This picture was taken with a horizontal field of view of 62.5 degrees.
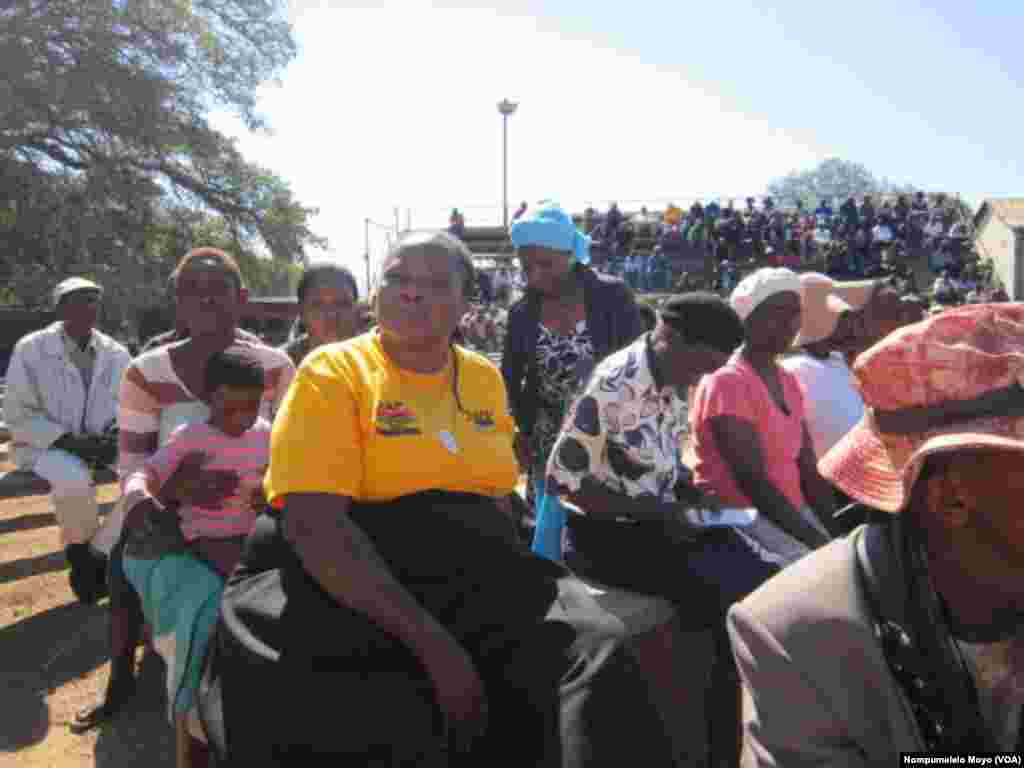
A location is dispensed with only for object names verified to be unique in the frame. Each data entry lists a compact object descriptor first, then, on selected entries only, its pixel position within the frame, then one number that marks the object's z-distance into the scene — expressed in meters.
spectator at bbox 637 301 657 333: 5.42
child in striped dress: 3.04
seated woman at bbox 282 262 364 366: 4.26
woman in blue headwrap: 3.96
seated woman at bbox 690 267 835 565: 2.89
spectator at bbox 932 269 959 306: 19.43
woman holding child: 3.36
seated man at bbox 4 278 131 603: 4.93
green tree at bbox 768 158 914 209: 100.38
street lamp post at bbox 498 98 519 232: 23.75
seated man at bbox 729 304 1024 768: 1.14
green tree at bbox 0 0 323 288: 16.53
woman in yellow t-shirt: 1.72
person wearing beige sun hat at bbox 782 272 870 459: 3.73
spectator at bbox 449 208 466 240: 25.20
